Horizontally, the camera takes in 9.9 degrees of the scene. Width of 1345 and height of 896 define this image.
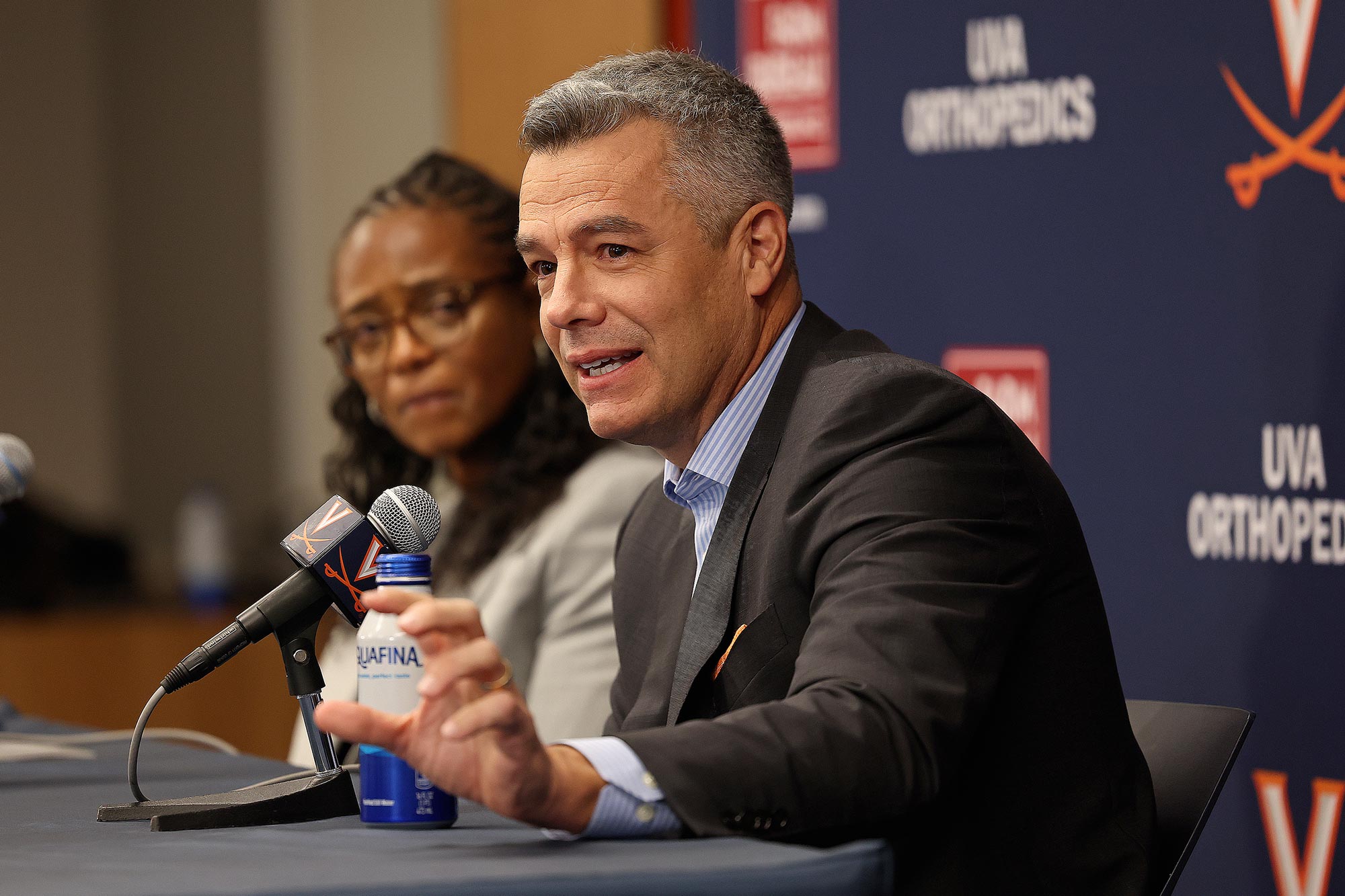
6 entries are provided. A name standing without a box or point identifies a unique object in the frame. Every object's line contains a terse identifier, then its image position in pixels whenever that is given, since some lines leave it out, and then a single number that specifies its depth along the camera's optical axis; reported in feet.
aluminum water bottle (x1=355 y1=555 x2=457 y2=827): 16.51
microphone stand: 16.67
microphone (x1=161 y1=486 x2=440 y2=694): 16.81
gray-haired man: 16.23
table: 15.91
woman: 19.22
